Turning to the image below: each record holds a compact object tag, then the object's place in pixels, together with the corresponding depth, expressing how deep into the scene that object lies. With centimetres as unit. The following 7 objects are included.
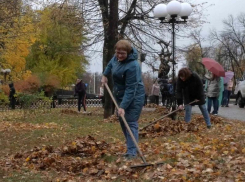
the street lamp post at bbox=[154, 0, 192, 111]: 1410
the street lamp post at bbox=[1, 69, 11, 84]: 3936
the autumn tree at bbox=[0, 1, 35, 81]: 1475
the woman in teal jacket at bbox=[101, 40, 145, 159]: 631
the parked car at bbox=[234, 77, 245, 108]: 2294
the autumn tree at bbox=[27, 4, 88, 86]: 1703
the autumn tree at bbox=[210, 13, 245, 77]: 6425
